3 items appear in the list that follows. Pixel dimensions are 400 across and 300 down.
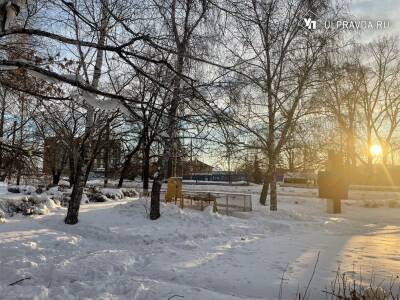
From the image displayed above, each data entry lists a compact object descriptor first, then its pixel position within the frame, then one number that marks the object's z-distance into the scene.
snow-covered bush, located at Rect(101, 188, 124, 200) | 26.53
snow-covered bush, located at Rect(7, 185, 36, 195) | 22.04
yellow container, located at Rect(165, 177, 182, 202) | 21.28
